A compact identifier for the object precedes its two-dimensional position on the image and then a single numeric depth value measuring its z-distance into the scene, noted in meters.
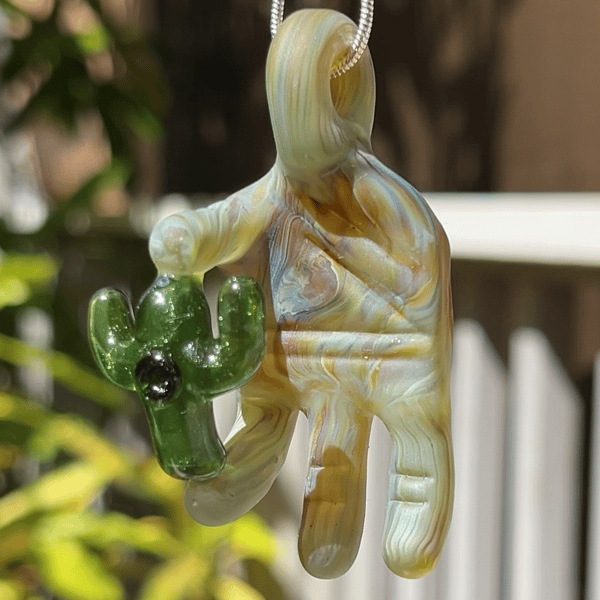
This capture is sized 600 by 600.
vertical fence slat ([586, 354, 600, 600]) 0.39
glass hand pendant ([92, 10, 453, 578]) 0.31
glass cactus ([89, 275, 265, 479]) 0.31
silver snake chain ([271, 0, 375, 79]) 0.31
